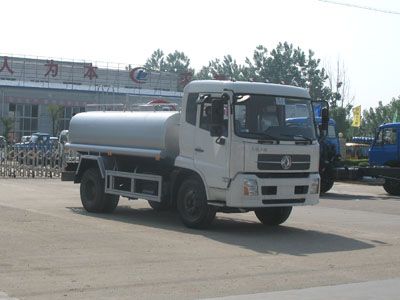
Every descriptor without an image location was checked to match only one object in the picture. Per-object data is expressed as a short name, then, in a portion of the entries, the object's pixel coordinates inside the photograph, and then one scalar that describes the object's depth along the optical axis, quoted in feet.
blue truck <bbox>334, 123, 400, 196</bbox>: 83.92
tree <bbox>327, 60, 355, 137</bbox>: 244.83
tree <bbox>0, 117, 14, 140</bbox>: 174.81
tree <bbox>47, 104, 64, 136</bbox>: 184.03
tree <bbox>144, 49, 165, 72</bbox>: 477.77
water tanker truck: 42.68
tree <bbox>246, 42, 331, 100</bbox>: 333.01
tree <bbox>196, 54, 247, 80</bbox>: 410.43
